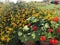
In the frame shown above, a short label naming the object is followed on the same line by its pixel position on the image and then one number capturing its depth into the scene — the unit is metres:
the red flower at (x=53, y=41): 1.42
